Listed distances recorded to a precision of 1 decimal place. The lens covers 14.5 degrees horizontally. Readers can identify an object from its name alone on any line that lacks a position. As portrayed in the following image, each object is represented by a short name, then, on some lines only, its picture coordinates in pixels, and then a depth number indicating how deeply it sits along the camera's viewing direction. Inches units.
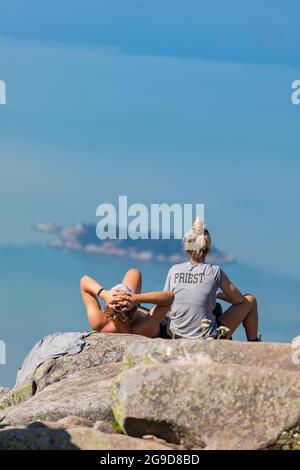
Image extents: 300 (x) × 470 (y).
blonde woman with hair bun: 675.4
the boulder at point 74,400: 546.6
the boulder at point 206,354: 515.5
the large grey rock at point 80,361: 692.1
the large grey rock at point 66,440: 452.8
